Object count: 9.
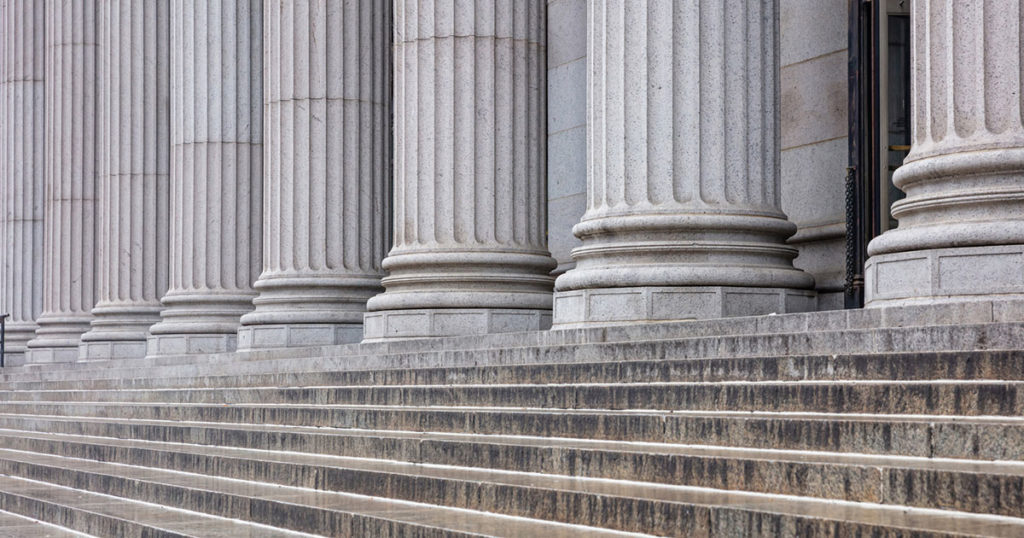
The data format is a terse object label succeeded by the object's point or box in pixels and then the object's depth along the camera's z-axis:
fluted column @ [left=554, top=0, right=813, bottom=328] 15.02
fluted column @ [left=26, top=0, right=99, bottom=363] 34.88
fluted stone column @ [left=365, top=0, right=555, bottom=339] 19.59
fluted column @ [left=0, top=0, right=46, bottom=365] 38.34
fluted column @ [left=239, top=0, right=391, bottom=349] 23.16
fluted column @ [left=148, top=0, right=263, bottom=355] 26.69
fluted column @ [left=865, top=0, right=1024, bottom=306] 11.37
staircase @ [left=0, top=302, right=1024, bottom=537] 7.78
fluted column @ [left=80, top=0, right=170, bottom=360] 30.75
